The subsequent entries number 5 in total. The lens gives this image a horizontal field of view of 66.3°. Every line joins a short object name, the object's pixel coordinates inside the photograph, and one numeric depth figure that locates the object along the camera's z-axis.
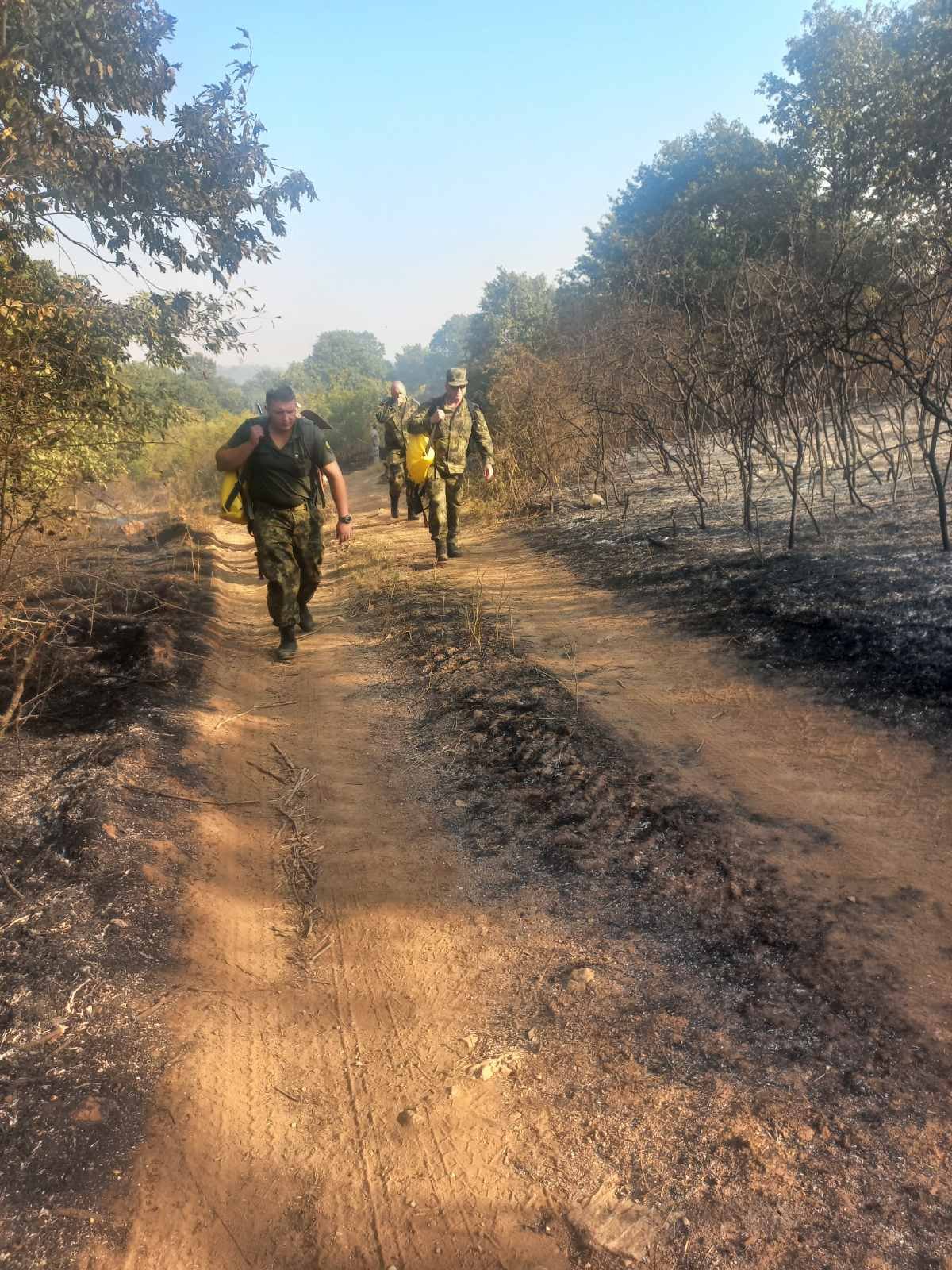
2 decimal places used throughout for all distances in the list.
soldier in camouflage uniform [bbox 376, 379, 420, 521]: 11.85
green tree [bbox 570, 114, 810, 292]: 20.08
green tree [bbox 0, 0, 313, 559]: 6.45
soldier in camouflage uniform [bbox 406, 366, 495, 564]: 7.95
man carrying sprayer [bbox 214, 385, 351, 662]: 5.03
